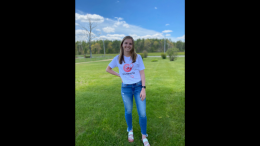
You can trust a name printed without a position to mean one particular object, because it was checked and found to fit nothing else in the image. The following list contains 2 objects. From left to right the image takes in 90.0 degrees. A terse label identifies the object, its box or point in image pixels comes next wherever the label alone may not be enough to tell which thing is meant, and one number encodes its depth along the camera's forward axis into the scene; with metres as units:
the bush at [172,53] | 20.84
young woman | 2.38
